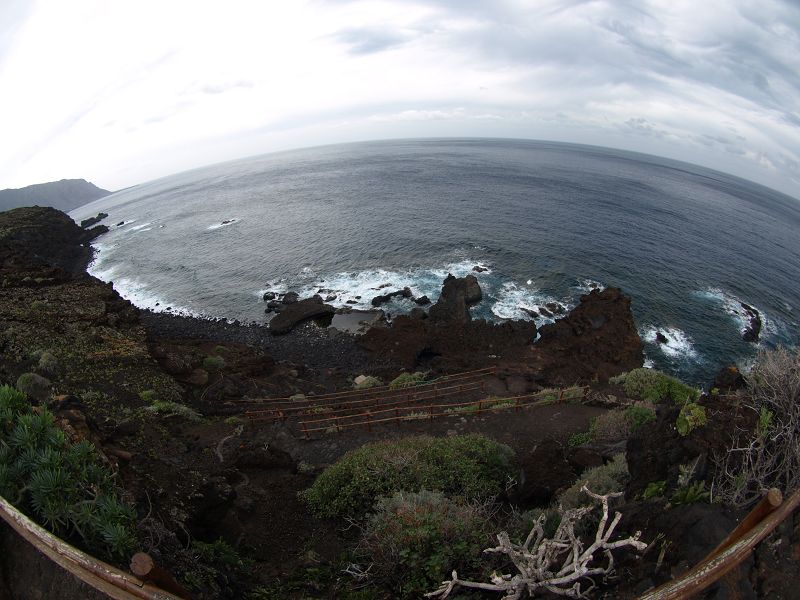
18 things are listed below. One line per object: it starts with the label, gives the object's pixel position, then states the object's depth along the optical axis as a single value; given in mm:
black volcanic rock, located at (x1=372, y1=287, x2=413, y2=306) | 36094
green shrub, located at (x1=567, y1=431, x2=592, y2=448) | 12987
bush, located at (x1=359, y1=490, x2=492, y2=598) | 5723
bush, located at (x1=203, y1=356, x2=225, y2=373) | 23975
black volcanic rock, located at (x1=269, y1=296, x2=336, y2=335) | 33781
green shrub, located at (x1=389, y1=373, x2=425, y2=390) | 22031
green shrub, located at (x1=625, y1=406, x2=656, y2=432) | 12523
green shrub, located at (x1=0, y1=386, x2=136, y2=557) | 4207
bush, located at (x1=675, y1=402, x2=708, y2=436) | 6776
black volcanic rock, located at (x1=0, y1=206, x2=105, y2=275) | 48897
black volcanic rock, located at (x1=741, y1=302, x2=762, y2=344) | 30797
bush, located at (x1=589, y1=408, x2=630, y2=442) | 12447
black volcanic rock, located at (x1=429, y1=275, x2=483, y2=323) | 31328
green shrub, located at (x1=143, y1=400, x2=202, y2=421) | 15634
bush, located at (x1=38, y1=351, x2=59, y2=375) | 16059
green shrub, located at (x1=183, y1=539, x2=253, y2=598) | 5202
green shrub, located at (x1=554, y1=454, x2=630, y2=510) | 7676
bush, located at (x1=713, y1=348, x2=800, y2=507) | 5133
